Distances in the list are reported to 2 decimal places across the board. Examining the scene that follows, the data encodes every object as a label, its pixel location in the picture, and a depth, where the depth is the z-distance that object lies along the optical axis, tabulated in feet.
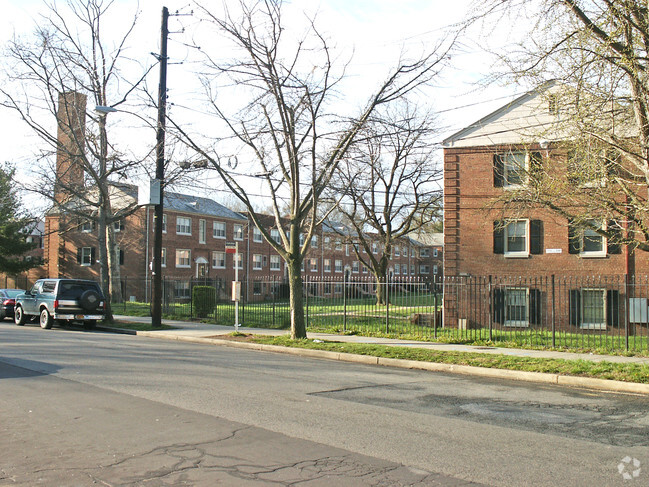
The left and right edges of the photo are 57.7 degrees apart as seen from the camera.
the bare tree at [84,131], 79.71
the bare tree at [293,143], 50.39
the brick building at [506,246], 75.77
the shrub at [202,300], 81.56
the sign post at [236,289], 60.49
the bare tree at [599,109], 33.30
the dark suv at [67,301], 69.62
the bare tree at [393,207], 121.39
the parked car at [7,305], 83.56
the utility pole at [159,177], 65.92
